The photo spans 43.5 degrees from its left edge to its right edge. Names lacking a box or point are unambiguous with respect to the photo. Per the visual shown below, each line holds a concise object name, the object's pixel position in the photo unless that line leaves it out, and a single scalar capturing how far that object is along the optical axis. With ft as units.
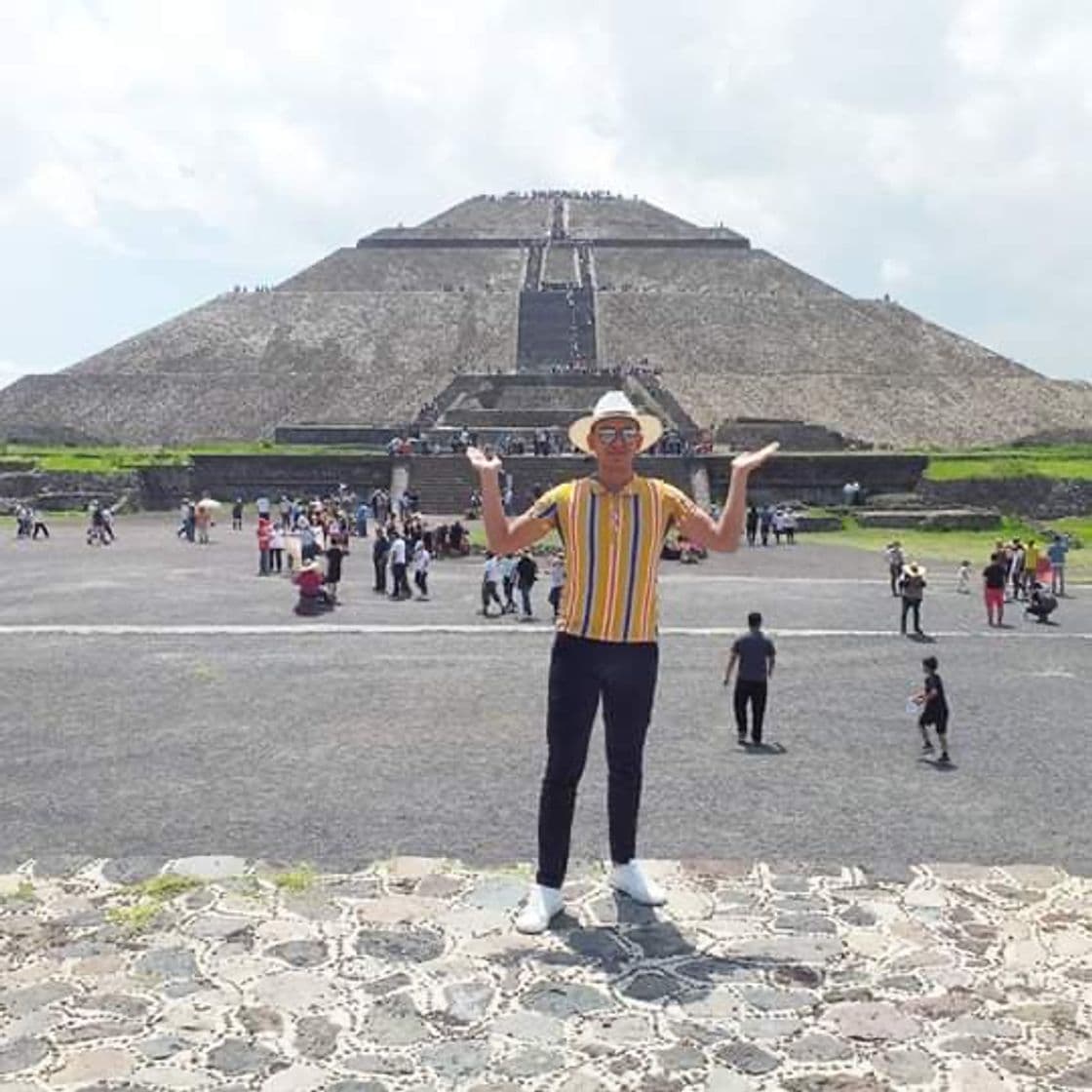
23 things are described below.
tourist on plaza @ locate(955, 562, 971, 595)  67.05
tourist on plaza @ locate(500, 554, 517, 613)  54.95
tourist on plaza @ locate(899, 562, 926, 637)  49.11
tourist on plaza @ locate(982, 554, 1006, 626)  54.03
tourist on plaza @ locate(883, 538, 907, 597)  61.57
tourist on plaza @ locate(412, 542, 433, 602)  59.88
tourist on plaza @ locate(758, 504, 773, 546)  91.91
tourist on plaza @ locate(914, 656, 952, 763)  30.12
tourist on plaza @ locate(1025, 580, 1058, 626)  55.83
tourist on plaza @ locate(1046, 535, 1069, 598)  66.44
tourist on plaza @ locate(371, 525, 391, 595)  61.72
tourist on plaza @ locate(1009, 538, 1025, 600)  63.64
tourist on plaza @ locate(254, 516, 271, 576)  68.81
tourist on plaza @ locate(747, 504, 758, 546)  94.02
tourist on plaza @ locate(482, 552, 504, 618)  54.44
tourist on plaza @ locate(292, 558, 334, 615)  53.21
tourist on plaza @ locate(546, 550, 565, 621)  49.16
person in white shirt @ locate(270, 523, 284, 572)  68.85
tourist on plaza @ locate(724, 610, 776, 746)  31.37
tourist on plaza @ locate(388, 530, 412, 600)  58.59
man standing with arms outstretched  15.51
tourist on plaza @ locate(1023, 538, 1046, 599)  62.69
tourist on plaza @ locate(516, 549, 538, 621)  53.72
